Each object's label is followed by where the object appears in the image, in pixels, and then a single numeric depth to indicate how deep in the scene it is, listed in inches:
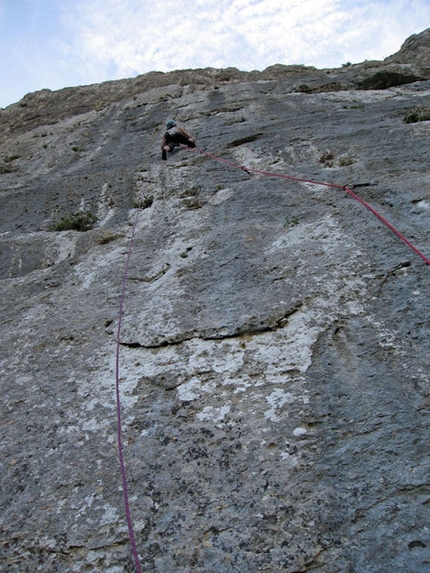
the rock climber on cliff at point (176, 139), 373.1
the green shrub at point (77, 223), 294.2
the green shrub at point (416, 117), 305.3
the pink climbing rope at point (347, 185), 169.9
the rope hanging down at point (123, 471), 104.5
